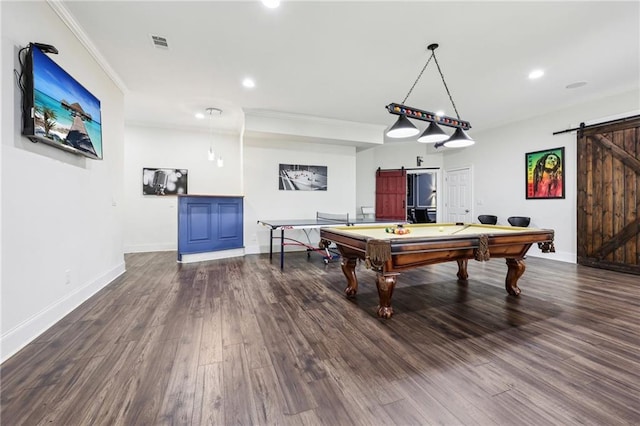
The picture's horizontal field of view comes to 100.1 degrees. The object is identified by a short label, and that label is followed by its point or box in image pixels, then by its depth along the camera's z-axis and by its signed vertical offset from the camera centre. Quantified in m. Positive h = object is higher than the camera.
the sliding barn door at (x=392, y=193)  7.95 +0.53
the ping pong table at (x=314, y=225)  4.42 -0.24
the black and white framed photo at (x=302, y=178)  6.24 +0.79
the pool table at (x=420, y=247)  2.47 -0.36
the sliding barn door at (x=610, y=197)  4.27 +0.25
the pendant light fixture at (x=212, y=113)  5.18 +1.97
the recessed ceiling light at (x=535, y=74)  3.79 +1.98
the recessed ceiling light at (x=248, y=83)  4.04 +1.98
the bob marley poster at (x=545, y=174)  5.21 +0.75
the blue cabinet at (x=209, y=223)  4.95 -0.25
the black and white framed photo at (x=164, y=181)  6.18 +0.69
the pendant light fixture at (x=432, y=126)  3.01 +0.99
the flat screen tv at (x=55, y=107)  2.05 +0.94
